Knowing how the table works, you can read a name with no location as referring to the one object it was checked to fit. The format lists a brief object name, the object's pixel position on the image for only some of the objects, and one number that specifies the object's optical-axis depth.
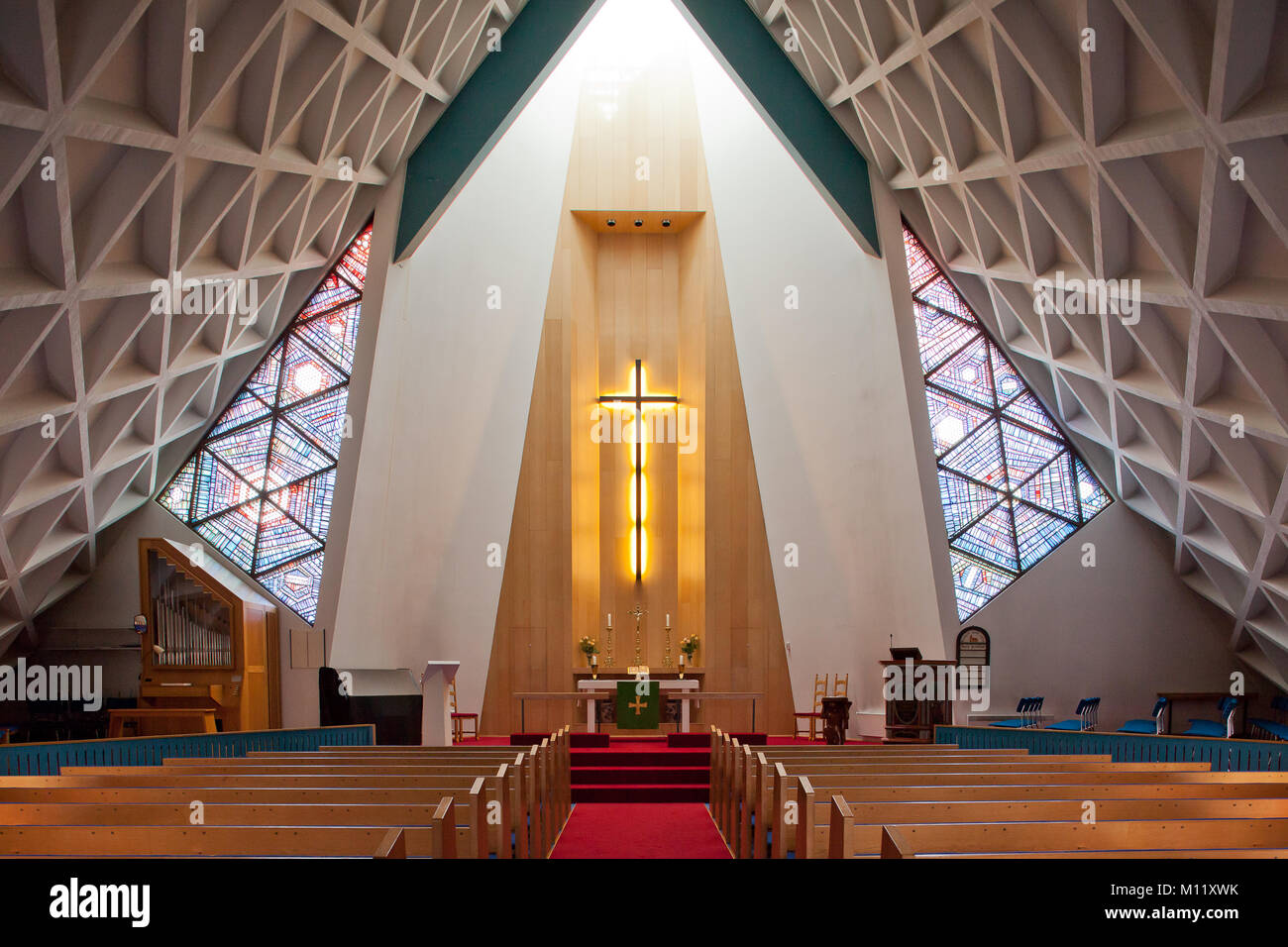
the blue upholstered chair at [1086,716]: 12.98
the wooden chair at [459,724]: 12.22
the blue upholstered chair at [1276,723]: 11.97
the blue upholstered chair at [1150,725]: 12.79
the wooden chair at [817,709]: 12.46
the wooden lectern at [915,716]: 10.54
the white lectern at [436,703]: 10.30
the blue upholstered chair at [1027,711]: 13.08
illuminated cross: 15.32
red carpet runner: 6.61
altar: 12.55
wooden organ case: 10.46
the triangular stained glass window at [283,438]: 13.44
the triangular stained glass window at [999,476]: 13.78
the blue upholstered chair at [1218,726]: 12.51
